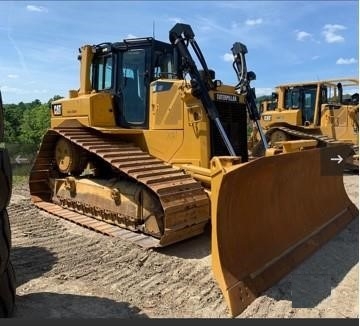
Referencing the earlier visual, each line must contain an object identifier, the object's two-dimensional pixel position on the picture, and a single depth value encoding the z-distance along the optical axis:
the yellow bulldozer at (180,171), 4.49
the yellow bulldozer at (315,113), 13.59
